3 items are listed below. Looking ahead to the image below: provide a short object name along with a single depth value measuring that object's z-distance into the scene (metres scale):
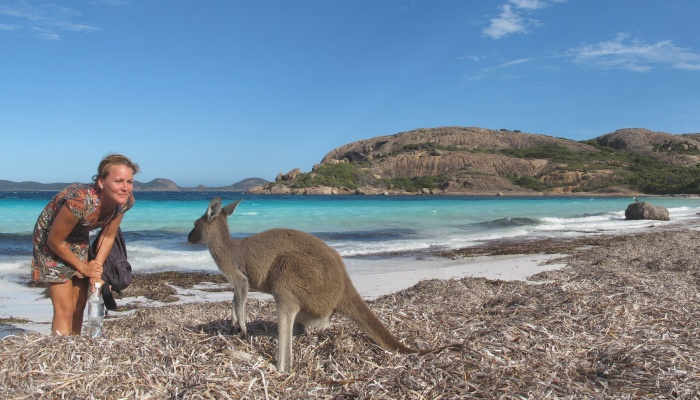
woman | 4.30
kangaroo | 3.36
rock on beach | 29.59
